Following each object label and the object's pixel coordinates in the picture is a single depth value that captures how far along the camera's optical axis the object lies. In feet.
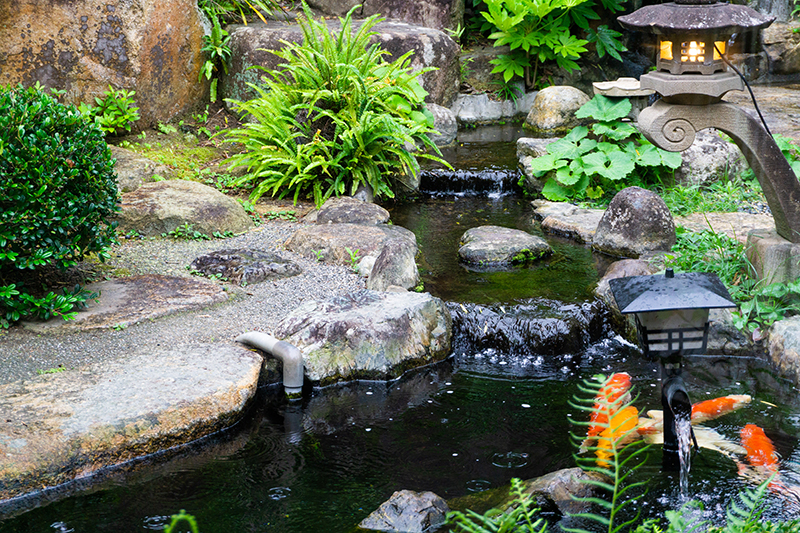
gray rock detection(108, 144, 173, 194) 25.38
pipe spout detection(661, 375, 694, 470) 11.63
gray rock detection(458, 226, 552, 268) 22.48
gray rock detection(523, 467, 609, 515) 11.05
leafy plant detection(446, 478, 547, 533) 6.81
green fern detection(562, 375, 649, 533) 11.37
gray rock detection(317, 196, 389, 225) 24.02
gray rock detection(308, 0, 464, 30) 40.55
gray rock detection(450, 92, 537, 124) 39.78
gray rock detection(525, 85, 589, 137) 36.24
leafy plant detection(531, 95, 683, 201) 26.81
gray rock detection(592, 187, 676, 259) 22.40
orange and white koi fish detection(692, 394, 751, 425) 14.42
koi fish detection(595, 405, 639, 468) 12.88
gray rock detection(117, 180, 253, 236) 22.43
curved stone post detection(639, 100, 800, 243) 15.25
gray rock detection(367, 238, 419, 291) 19.51
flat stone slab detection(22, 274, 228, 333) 16.31
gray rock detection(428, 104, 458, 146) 34.37
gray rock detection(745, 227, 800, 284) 17.16
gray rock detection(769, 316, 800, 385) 16.47
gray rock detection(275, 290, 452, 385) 16.42
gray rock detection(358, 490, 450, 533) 10.74
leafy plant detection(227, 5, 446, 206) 26.37
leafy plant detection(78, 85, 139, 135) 29.35
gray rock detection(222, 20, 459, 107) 32.40
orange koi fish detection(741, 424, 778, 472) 12.80
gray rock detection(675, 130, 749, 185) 27.12
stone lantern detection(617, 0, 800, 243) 14.28
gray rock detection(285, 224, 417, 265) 21.25
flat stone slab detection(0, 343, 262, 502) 12.19
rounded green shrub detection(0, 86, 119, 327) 14.83
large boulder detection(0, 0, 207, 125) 28.09
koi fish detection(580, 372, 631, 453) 13.48
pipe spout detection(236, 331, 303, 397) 15.69
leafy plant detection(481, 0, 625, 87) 38.50
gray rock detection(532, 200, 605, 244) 24.91
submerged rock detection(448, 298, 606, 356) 18.30
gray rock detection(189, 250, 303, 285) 19.51
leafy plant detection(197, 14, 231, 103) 32.24
